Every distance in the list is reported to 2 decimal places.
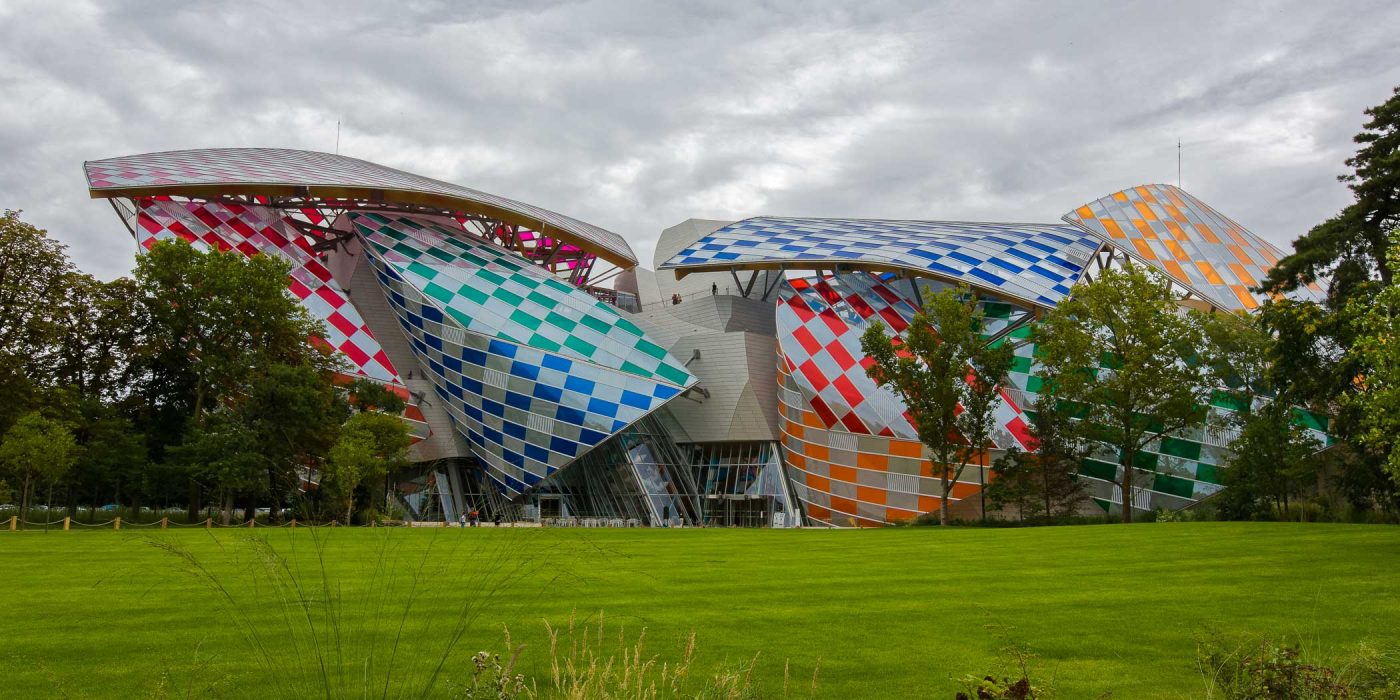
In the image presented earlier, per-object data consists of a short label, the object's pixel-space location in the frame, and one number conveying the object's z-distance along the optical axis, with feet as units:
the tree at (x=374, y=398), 154.40
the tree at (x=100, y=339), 148.36
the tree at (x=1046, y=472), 125.39
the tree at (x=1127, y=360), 112.27
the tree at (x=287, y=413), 135.33
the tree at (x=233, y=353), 134.31
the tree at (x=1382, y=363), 52.03
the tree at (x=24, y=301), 123.03
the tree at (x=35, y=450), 113.91
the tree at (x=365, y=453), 128.57
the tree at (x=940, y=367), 119.40
